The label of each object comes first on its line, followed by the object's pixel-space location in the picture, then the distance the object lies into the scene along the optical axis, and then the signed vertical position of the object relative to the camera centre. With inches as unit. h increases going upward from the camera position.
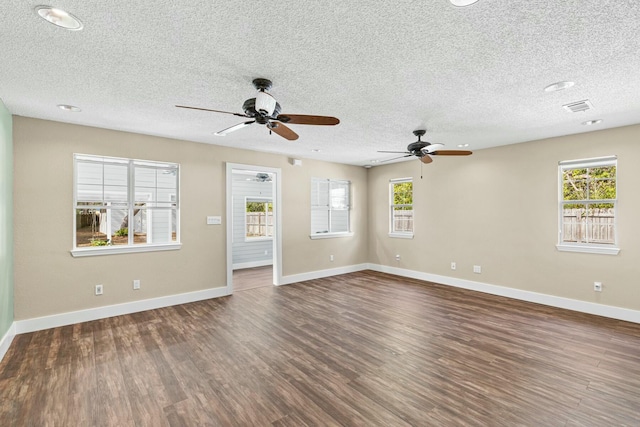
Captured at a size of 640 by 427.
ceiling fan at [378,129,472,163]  166.9 +35.6
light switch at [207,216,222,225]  204.1 -4.9
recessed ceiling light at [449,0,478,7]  64.1 +45.0
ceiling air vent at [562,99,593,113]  125.0 +45.6
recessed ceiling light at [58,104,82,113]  132.0 +46.6
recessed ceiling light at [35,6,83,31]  68.2 +45.8
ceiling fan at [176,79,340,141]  103.4 +35.7
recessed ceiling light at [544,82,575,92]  106.4 +45.5
